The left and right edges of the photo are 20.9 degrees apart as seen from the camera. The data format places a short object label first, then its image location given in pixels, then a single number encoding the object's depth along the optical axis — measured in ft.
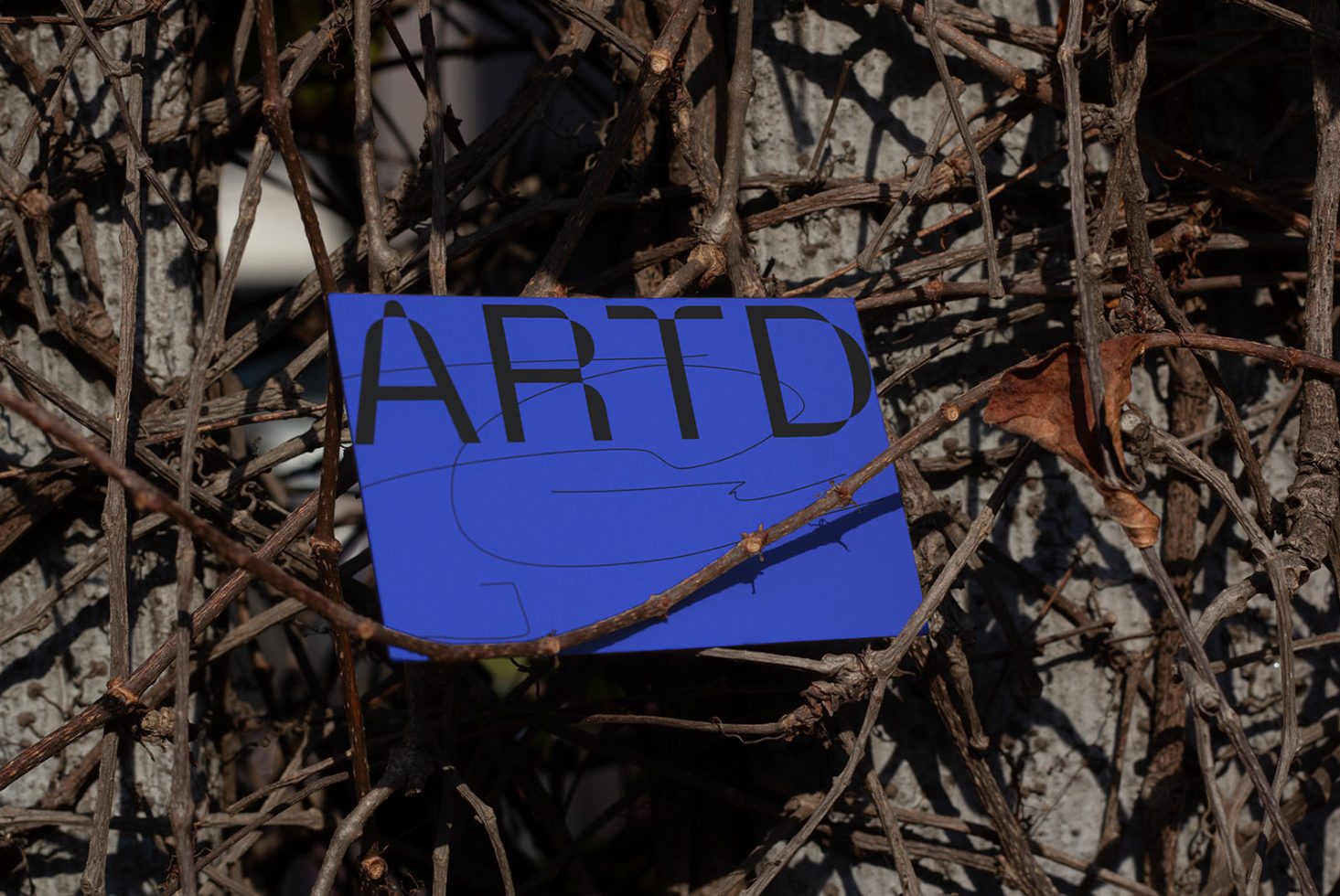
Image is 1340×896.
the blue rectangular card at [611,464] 3.15
